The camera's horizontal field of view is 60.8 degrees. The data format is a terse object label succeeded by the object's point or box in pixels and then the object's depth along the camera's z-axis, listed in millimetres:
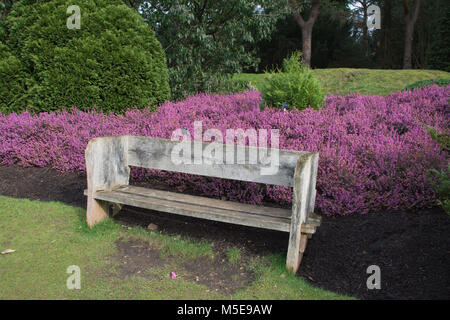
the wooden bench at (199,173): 3014
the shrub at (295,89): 5961
